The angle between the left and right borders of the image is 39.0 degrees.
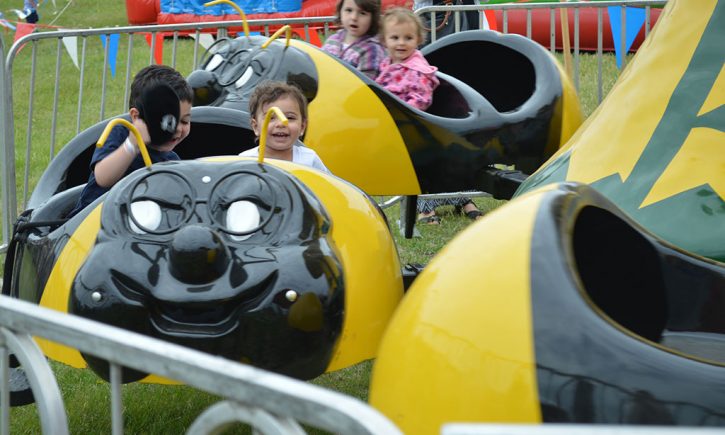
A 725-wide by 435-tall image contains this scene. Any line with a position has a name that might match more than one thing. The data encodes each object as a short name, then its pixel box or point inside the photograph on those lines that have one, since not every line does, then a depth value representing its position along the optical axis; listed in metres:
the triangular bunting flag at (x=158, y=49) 6.82
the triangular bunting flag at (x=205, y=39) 6.53
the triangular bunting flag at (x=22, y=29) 8.45
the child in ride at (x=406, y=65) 4.73
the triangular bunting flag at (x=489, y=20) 8.08
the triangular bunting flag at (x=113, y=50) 6.10
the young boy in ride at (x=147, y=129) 2.87
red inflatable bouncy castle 12.29
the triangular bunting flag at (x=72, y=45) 5.94
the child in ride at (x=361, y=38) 5.07
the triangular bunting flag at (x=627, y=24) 6.56
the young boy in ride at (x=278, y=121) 3.29
